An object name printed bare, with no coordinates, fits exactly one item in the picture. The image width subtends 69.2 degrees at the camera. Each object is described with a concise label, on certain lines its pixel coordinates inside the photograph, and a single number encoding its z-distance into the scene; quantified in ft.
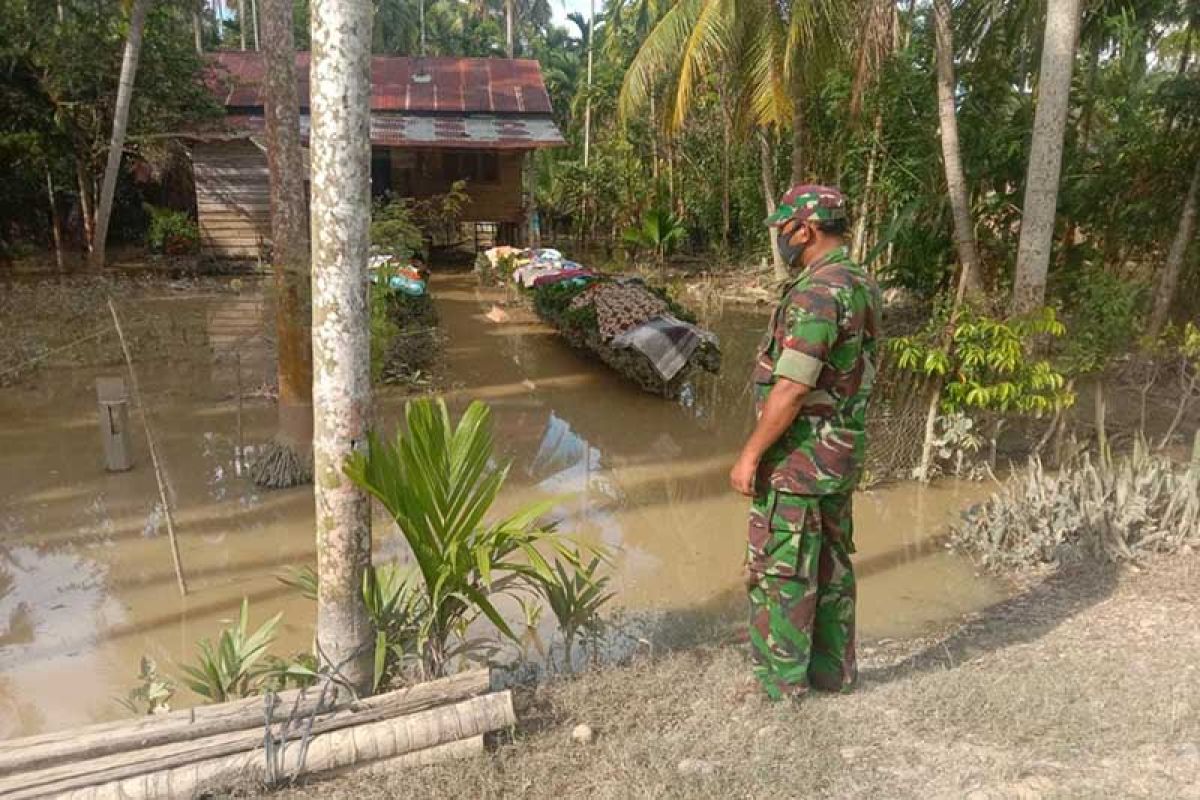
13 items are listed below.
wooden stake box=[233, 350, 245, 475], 21.57
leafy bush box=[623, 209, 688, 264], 55.77
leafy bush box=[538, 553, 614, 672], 11.70
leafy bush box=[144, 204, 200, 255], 54.60
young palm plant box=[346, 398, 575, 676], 9.55
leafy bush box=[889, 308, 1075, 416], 18.40
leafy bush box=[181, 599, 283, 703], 10.14
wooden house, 54.08
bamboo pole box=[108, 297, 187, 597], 14.92
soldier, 8.96
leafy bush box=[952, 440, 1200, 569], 15.06
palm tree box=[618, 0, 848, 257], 35.91
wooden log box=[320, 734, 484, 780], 8.68
